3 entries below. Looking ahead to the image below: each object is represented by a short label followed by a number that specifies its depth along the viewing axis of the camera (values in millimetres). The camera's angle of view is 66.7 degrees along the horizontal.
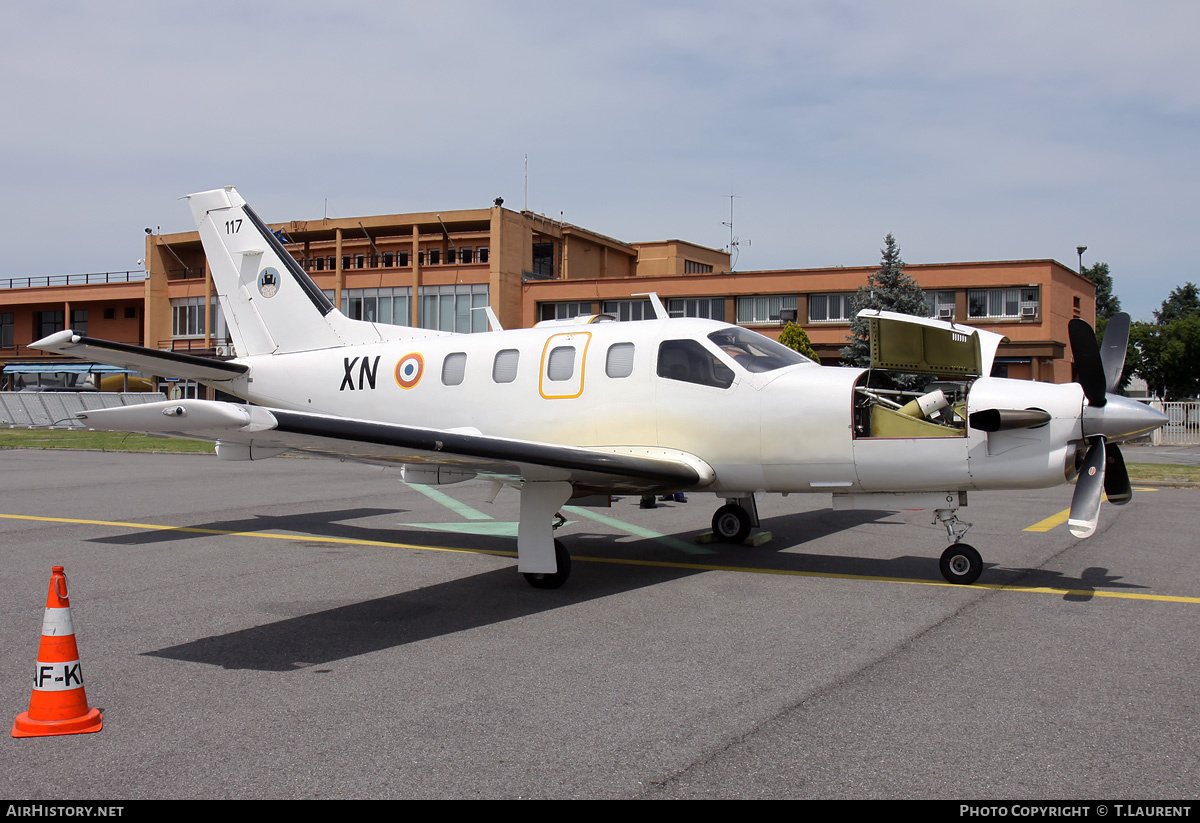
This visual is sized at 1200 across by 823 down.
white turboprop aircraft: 7414
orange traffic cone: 4613
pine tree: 35628
